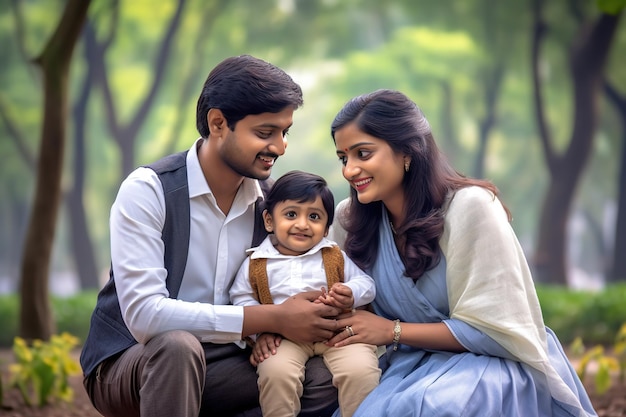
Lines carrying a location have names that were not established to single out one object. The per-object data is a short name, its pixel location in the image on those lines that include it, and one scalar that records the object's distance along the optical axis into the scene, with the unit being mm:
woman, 3203
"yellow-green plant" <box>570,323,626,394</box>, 5523
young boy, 3215
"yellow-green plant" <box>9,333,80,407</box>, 5301
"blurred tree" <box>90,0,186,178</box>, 14297
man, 3164
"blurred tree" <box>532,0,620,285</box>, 12773
